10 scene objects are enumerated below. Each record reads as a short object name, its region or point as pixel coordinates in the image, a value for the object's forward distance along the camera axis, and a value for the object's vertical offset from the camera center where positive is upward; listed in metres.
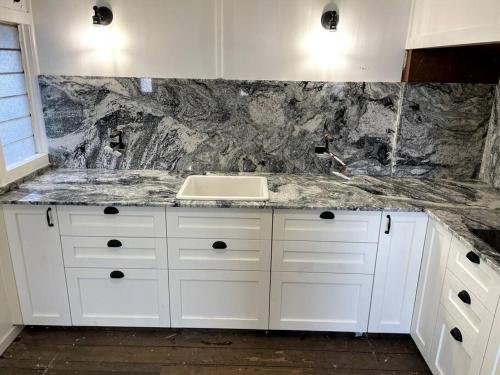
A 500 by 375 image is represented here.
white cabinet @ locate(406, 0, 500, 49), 1.59 +0.33
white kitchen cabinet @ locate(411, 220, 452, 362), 1.88 -0.99
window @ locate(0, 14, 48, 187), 2.21 -0.16
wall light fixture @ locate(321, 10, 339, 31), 2.25 +0.40
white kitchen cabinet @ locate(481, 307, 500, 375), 1.41 -0.95
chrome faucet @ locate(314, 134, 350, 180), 2.54 -0.42
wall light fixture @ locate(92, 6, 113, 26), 2.25 +0.40
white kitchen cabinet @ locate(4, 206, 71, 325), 2.05 -0.99
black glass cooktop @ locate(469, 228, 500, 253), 1.57 -0.61
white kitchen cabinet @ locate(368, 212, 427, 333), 2.04 -0.99
